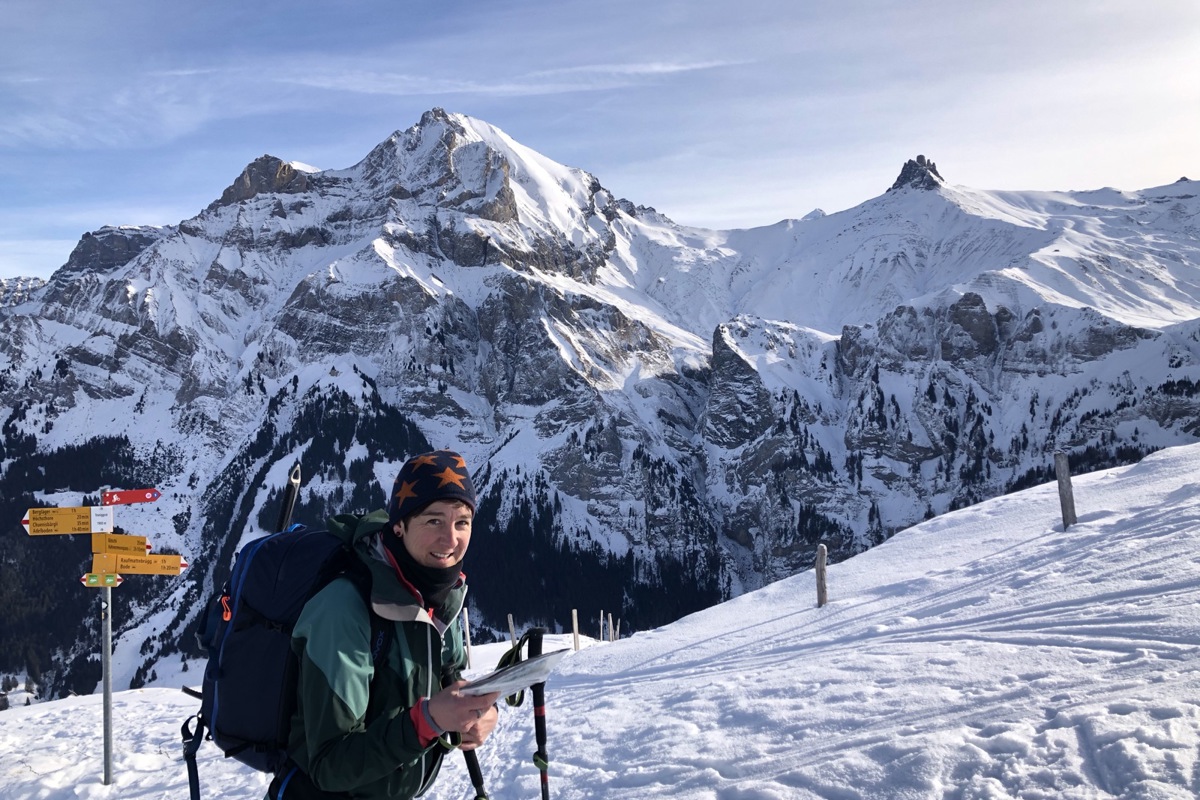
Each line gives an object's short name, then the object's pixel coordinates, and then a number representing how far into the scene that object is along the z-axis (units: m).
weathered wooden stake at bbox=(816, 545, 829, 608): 15.06
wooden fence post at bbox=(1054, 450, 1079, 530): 14.07
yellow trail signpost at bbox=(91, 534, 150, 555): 10.50
